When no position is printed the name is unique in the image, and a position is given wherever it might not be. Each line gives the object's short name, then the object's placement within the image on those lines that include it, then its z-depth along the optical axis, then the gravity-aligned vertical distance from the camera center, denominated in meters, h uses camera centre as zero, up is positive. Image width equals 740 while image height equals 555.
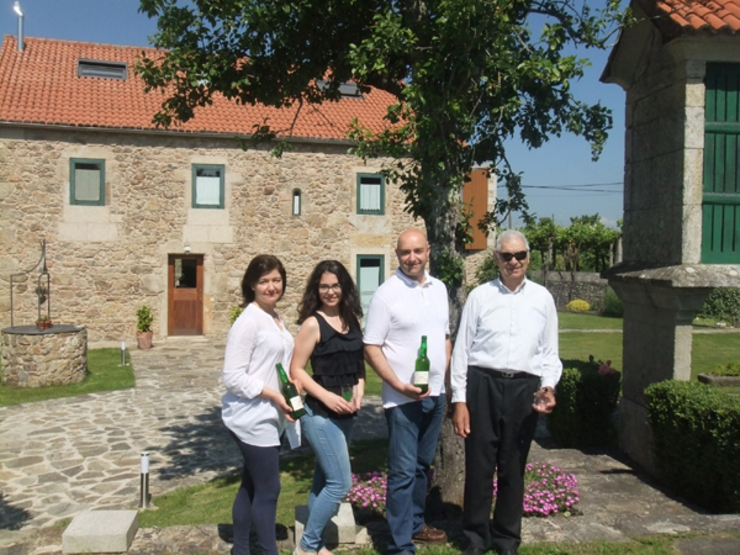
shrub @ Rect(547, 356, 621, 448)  7.05 -1.42
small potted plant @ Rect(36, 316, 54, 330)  12.01 -1.08
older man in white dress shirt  3.88 -0.65
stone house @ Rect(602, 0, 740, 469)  5.85 +0.88
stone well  11.45 -1.62
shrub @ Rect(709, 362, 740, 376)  11.36 -1.63
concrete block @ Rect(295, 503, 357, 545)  4.07 -1.59
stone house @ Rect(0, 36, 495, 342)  15.71 +1.71
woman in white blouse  3.57 -0.70
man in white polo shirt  3.76 -0.50
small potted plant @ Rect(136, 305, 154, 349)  15.84 -1.50
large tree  4.75 +1.63
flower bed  4.70 -1.60
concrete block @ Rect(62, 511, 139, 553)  3.88 -1.59
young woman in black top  3.66 -0.62
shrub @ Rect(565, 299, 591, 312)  25.66 -1.27
